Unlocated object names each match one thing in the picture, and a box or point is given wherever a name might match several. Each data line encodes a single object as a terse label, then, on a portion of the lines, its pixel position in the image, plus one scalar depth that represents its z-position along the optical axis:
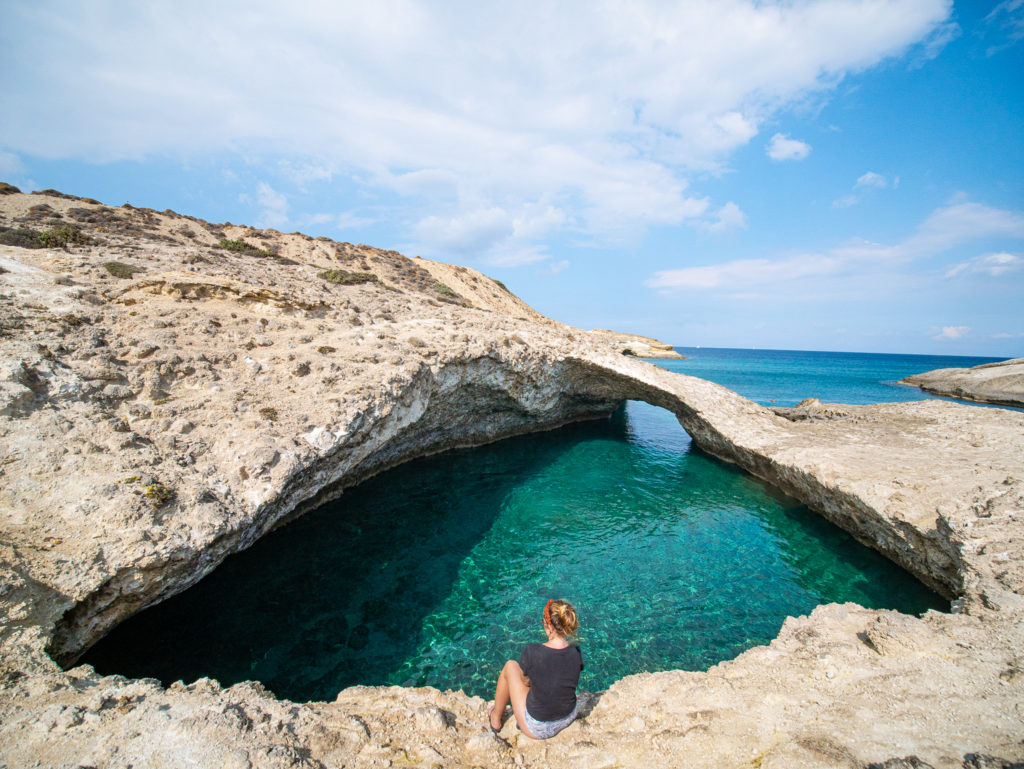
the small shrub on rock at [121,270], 13.88
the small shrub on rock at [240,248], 24.12
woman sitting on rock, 4.93
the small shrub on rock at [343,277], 22.58
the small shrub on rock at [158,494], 7.08
